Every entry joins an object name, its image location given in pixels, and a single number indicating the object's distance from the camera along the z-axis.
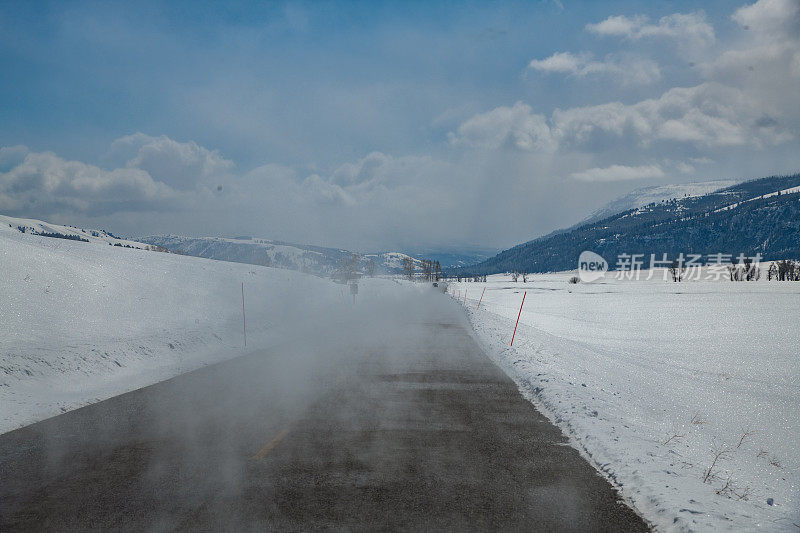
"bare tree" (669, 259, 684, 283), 143.21
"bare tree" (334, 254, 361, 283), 77.42
